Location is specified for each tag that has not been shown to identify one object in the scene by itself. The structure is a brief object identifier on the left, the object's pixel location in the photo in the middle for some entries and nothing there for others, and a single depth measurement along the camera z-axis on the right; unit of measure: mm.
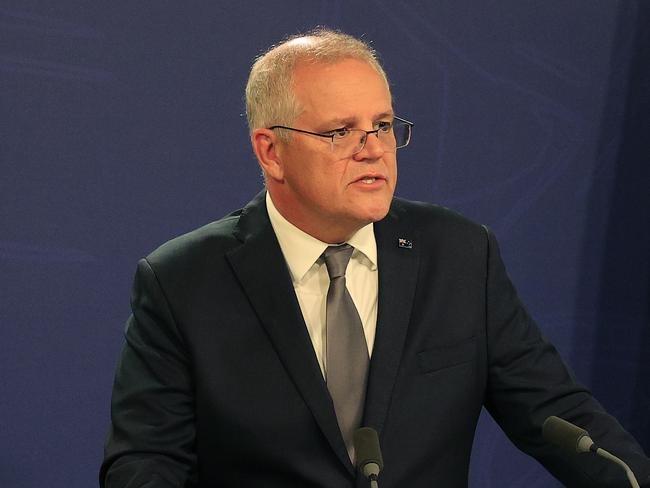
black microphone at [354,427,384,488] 6858
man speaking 7129
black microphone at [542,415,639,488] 6882
